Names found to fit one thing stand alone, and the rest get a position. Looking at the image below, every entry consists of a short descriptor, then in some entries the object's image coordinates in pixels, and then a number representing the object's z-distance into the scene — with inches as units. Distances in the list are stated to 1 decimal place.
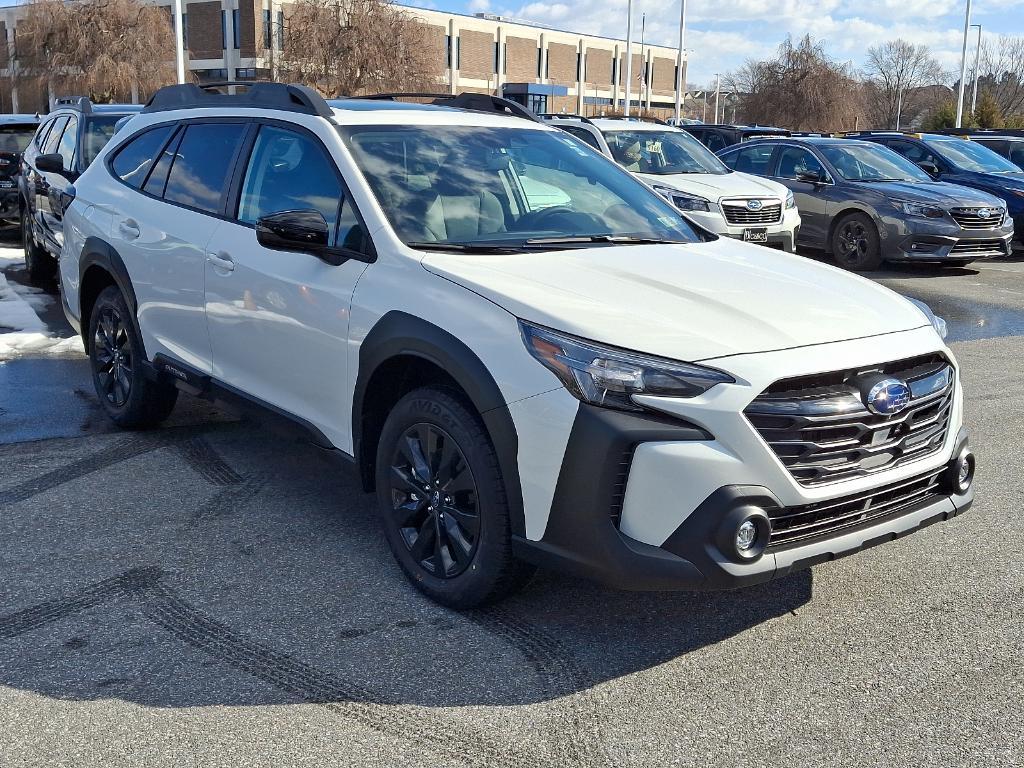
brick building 2507.0
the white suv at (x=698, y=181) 493.4
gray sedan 524.4
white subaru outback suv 126.9
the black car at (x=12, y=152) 610.5
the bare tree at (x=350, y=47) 1616.6
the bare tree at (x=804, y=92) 2081.7
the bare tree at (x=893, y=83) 3243.1
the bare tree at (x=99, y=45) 1772.9
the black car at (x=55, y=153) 388.2
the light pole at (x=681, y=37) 1818.4
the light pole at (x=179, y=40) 1129.4
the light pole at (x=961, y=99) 1814.7
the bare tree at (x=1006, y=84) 2910.9
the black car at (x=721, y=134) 773.9
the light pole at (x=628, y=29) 2139.5
